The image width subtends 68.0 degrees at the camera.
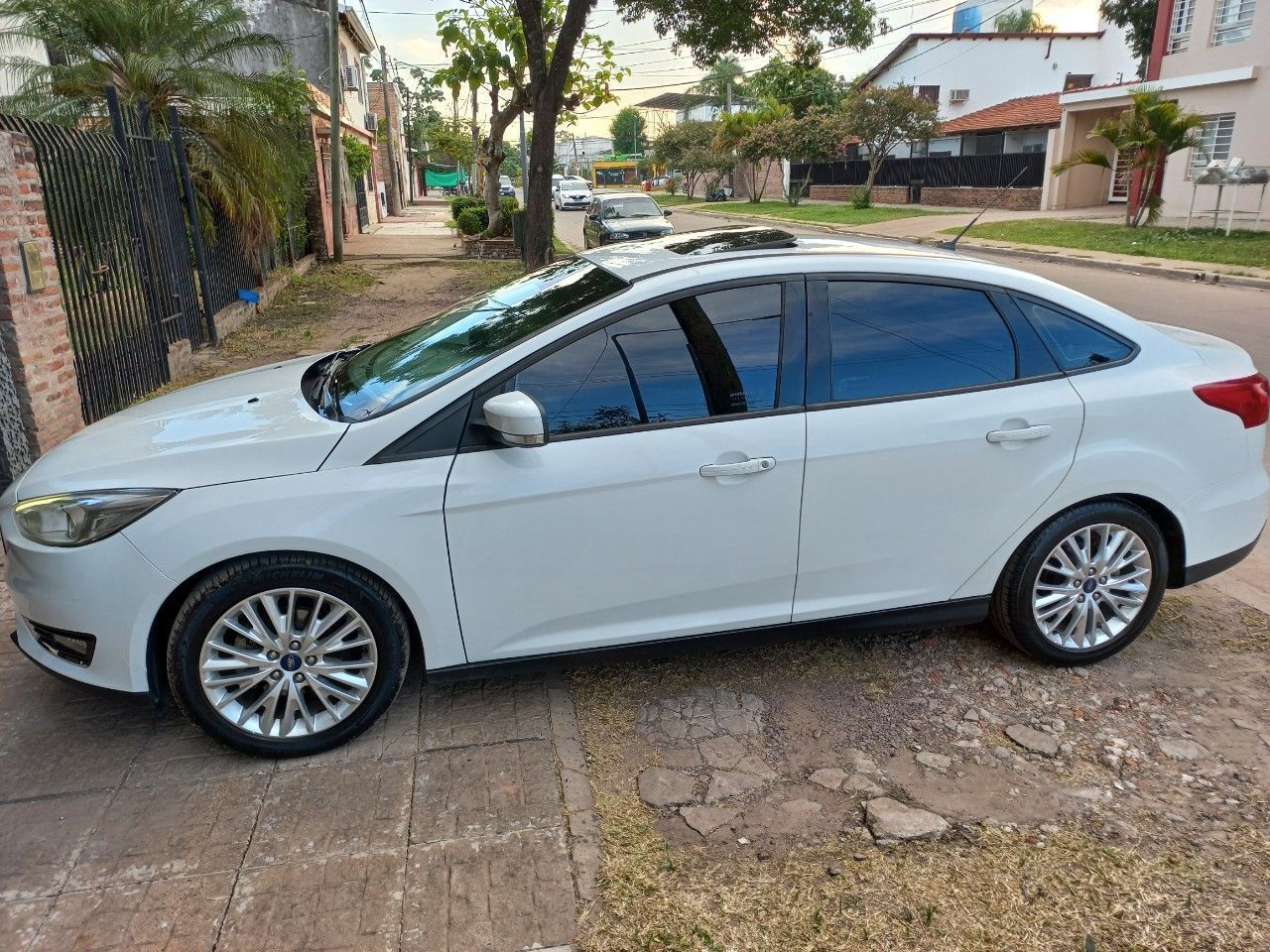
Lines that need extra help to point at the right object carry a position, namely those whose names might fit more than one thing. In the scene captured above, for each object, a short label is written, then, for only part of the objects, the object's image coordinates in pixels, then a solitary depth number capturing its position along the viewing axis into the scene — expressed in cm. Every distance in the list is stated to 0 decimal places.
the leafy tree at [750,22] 1355
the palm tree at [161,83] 1104
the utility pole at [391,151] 4466
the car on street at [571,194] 5128
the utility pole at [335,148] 2048
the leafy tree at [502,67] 1850
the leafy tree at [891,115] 3622
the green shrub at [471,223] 2408
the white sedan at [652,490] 298
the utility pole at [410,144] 6596
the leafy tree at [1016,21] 8769
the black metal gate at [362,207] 3144
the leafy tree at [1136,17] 3650
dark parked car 1981
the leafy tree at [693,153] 5612
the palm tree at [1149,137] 2112
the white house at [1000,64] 4719
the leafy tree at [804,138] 4106
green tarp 8044
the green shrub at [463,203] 2693
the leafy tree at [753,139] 4378
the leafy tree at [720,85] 7806
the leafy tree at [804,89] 6175
